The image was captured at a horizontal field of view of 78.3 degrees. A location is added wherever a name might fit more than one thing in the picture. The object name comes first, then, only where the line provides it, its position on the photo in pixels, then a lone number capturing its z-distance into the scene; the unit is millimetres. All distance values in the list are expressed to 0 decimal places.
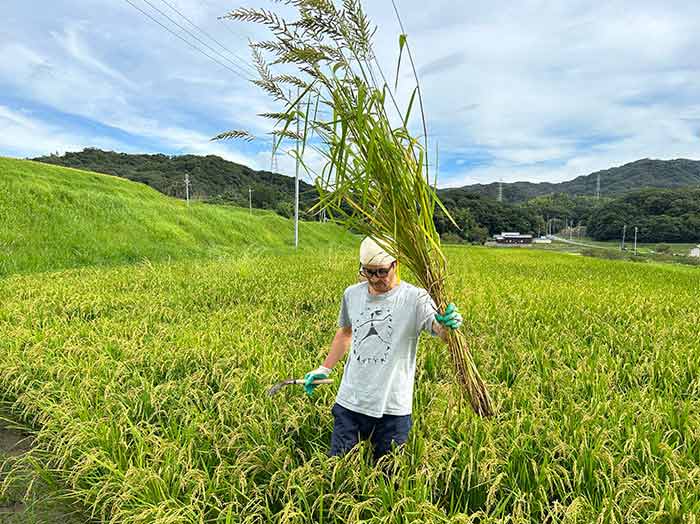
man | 2352
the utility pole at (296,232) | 22266
